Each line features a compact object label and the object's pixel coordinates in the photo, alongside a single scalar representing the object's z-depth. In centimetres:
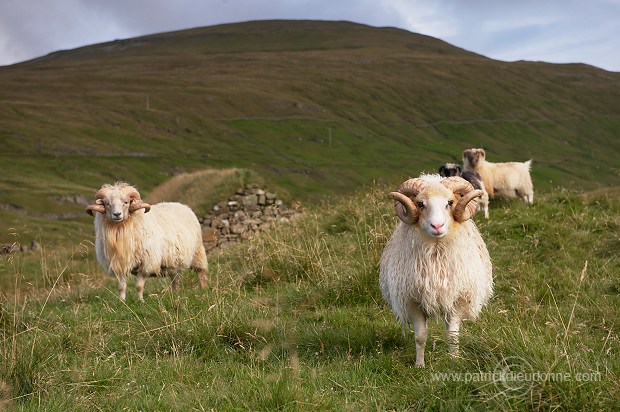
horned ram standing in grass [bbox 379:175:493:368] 623
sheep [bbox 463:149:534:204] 1728
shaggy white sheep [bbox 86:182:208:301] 1091
